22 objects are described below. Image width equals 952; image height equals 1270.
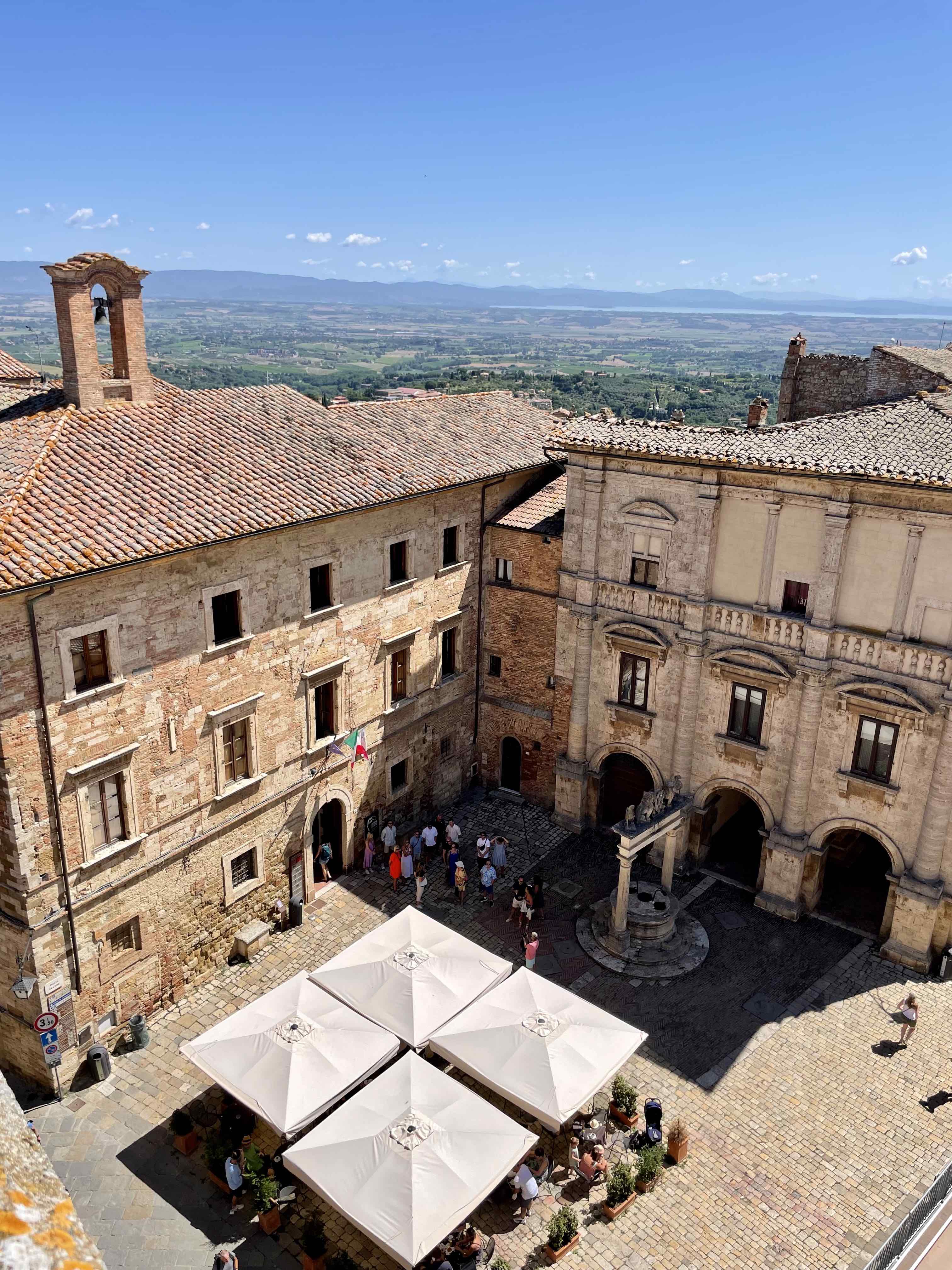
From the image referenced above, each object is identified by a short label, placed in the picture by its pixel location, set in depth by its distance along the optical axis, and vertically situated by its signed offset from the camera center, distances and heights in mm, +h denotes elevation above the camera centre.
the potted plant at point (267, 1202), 18859 -17141
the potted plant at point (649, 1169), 20047 -17256
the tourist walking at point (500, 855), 31203 -17181
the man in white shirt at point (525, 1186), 19391 -17033
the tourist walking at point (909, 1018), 24281 -17034
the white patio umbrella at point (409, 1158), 16906 -15288
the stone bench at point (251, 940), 26734 -17207
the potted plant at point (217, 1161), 19969 -17222
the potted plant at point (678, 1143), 20844 -17362
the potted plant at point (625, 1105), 21594 -17211
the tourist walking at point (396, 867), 30203 -17075
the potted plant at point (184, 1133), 20750 -17325
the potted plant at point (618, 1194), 19578 -17369
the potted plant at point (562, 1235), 18625 -17302
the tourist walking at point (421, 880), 29297 -17443
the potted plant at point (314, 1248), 18000 -17080
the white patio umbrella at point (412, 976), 21938 -15383
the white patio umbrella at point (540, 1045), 19812 -15353
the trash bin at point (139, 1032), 23500 -17331
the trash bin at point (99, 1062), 22594 -17368
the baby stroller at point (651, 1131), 21078 -17317
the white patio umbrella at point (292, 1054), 19547 -15428
